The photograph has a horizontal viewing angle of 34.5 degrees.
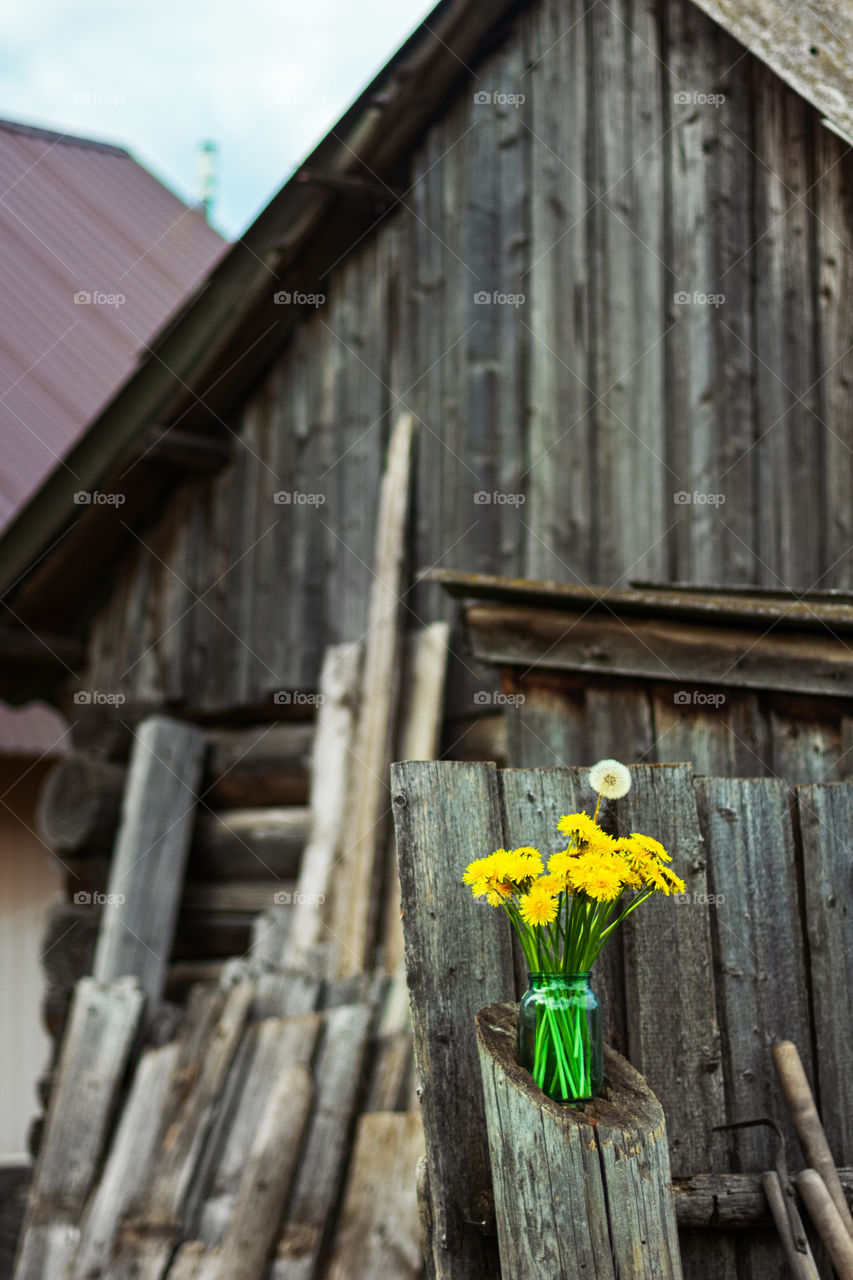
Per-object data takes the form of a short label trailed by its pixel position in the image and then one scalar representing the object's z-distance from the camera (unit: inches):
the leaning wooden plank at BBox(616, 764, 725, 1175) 121.0
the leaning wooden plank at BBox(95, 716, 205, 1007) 268.1
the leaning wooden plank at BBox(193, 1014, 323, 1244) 203.8
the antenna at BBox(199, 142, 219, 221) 475.5
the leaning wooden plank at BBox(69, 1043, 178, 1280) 219.3
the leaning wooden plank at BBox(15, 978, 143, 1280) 233.1
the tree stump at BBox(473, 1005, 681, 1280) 98.8
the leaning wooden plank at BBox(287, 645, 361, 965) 244.2
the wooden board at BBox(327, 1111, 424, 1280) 181.3
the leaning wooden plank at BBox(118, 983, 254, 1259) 208.7
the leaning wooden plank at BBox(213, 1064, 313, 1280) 190.7
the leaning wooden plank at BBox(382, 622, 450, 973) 231.0
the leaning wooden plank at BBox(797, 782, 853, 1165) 125.1
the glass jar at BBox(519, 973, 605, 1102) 102.2
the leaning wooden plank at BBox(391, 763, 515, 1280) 111.5
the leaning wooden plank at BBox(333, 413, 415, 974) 232.4
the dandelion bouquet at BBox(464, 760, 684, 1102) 101.7
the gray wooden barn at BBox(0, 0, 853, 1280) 187.2
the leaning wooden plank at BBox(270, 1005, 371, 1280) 189.0
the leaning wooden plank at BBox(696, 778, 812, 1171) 123.8
